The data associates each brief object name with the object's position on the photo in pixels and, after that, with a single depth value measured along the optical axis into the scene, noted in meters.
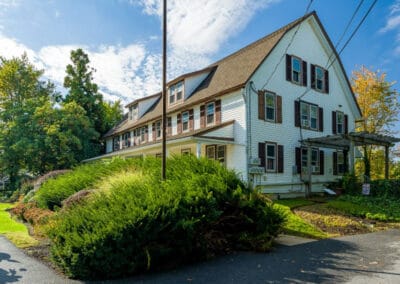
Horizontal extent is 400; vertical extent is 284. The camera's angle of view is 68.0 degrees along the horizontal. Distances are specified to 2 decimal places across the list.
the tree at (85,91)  30.09
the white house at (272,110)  15.02
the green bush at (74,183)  10.12
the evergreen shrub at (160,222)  4.82
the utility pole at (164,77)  7.20
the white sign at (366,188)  14.10
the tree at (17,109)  22.71
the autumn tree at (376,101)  26.30
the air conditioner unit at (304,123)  17.64
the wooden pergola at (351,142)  15.63
